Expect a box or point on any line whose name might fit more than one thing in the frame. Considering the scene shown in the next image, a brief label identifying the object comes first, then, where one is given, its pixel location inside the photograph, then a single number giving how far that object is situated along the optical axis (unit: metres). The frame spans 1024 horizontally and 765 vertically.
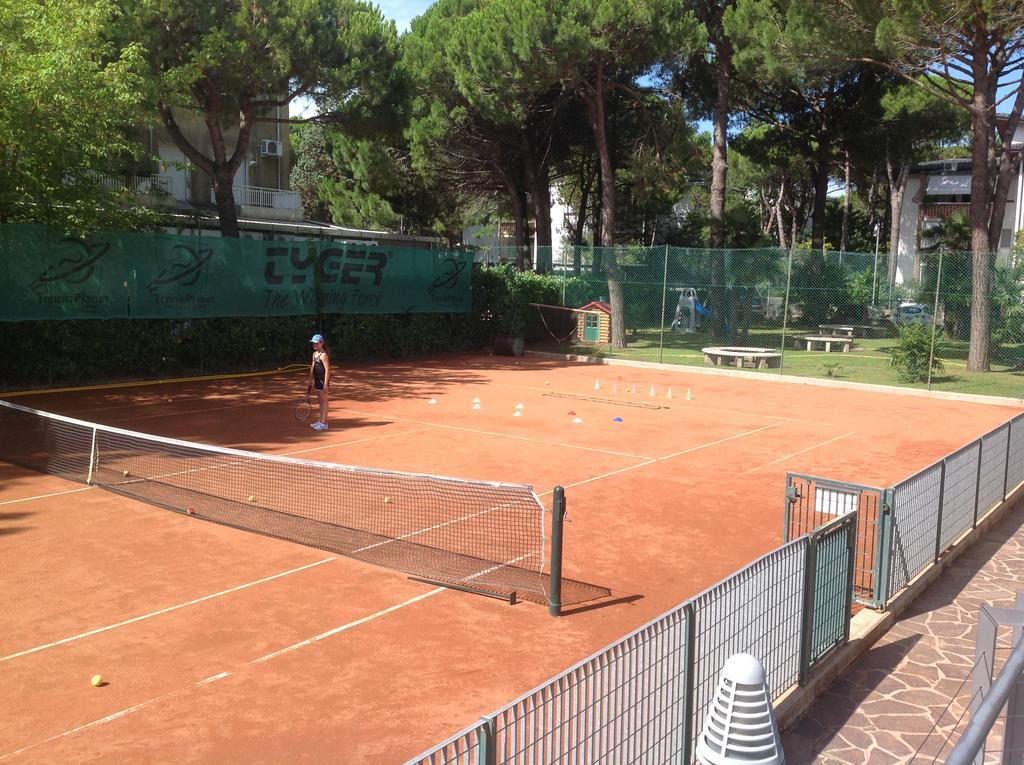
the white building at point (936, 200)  50.97
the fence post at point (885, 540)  6.88
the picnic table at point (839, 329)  27.80
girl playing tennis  13.62
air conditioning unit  38.75
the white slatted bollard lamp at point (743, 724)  2.84
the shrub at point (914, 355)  20.91
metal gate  6.88
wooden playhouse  27.70
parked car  26.44
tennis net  7.81
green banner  17.36
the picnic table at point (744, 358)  23.84
